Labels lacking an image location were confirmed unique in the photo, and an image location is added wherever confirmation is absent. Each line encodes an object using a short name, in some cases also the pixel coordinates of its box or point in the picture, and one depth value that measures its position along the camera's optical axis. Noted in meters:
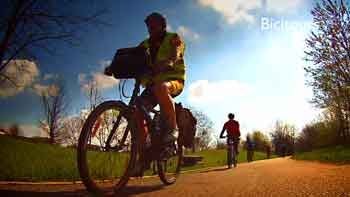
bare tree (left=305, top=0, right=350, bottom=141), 22.55
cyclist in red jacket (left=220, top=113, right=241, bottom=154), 12.28
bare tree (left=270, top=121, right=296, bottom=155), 112.11
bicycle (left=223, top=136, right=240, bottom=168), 12.29
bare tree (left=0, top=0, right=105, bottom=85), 8.19
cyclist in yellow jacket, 3.91
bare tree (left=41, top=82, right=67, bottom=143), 42.17
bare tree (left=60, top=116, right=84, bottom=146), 45.62
